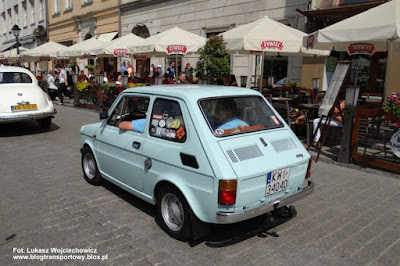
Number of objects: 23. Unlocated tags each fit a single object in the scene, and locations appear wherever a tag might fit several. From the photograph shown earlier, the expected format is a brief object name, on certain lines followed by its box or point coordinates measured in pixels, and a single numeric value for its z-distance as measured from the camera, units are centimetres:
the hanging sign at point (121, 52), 1307
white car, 838
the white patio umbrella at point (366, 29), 612
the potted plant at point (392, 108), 575
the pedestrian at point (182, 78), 1006
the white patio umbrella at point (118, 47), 1319
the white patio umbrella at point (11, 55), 2471
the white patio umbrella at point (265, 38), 832
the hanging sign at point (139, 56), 1485
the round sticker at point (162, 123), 360
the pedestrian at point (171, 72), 1661
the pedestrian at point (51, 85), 1590
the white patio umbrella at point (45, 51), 1838
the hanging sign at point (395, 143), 575
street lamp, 2216
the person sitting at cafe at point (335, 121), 737
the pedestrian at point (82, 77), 1758
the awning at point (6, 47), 4138
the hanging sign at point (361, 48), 748
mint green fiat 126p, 301
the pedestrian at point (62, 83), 1639
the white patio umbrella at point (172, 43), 1081
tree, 1053
